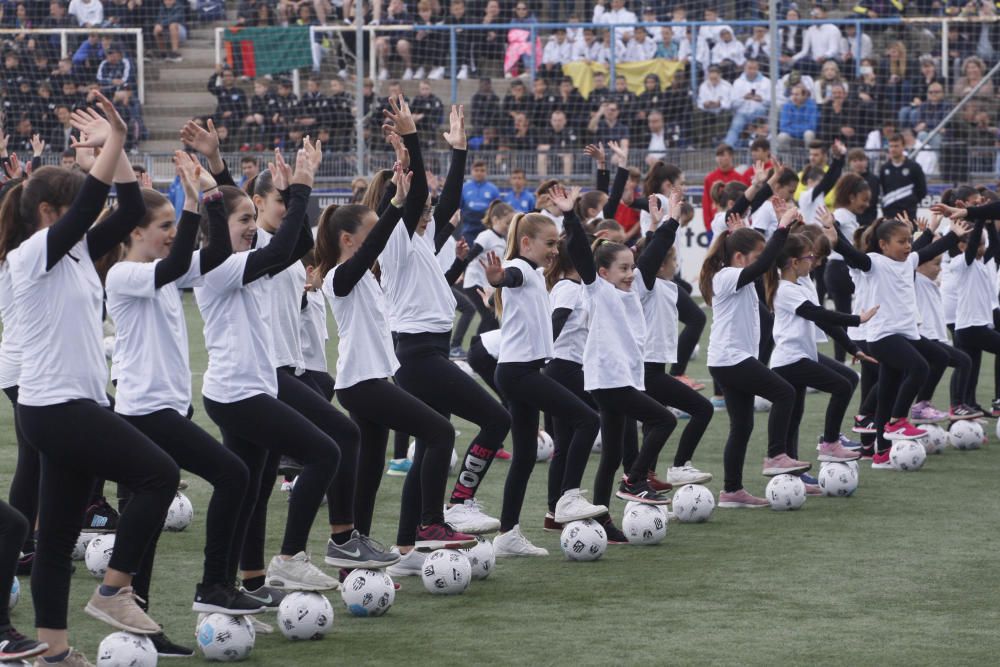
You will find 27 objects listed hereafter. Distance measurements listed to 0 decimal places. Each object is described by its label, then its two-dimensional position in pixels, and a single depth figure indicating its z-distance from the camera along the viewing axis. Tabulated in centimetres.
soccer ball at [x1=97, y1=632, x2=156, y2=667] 1044
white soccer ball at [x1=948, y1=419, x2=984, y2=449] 2209
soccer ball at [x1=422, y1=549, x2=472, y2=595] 1330
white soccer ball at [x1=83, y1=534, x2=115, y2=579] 1382
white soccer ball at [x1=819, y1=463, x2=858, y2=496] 1841
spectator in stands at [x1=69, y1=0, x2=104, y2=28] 4681
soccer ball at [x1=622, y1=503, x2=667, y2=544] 1565
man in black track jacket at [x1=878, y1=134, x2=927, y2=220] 3512
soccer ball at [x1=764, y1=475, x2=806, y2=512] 1762
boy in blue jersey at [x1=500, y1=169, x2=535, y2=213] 3628
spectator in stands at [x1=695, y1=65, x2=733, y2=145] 4219
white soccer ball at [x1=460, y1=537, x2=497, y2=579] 1387
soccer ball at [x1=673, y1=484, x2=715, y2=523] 1686
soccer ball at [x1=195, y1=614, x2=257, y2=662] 1118
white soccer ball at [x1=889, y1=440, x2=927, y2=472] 2028
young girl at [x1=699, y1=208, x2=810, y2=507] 1792
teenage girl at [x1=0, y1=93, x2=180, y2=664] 1019
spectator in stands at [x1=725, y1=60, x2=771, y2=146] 4094
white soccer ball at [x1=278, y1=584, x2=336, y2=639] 1178
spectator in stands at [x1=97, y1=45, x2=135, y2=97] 4525
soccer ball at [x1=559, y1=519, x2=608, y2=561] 1477
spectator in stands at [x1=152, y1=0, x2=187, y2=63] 4684
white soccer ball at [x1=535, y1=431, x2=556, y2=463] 2066
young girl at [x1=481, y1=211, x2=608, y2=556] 1520
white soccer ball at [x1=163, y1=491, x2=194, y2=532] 1606
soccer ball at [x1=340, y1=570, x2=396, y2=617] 1260
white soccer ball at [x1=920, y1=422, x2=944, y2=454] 2167
